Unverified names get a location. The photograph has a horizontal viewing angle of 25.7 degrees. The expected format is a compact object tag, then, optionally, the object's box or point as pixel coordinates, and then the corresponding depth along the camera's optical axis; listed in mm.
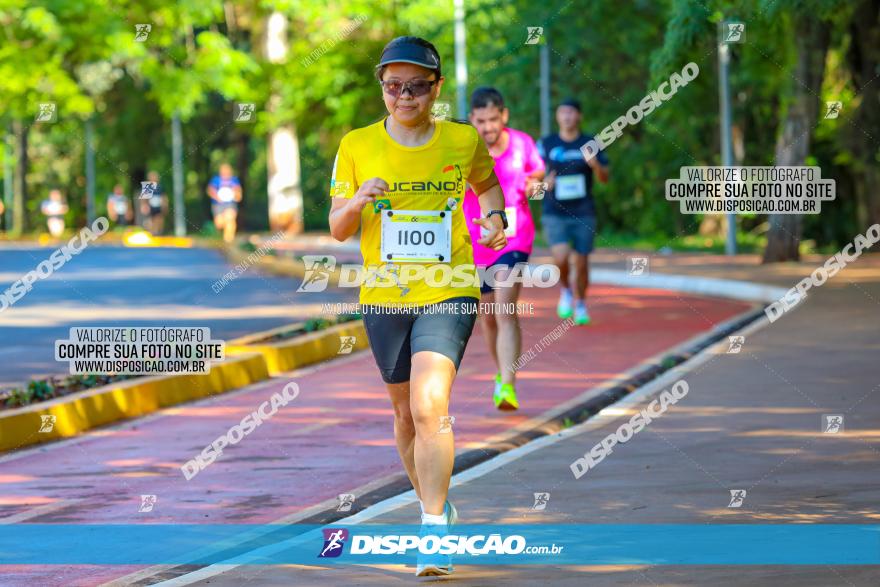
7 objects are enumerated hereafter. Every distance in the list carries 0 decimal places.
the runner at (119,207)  62500
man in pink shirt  12383
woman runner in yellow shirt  7340
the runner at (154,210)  58375
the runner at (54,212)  58281
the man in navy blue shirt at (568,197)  17875
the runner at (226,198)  44750
